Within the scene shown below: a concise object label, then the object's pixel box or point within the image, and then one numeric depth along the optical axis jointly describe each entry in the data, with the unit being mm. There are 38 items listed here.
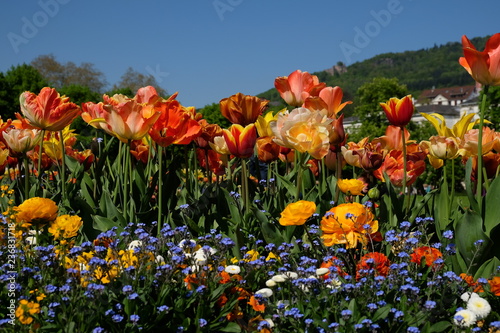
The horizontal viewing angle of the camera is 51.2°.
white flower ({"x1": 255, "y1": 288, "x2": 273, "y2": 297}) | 1938
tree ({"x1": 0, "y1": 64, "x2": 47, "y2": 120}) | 20044
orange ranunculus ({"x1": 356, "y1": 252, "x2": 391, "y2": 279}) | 2104
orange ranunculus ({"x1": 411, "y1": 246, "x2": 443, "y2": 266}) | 2232
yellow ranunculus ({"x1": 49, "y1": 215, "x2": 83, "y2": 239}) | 2419
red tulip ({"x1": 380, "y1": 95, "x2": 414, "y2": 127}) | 2955
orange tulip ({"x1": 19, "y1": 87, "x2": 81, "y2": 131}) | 2994
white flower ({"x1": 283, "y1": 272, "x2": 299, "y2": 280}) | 1991
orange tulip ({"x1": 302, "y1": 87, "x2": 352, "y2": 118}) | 3025
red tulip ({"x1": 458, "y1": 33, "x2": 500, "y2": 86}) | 2496
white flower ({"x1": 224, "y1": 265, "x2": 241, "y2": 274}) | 2043
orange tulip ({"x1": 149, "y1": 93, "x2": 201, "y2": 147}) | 2723
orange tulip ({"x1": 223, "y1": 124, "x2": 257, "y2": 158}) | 2865
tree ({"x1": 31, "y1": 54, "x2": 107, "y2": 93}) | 42812
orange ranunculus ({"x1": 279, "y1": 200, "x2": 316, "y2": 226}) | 2293
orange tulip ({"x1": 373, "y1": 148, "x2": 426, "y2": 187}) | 3217
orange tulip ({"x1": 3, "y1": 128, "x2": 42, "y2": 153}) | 3115
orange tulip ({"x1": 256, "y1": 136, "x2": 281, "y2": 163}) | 3422
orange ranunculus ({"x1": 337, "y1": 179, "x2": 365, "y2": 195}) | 2723
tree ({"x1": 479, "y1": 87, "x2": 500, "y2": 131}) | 16266
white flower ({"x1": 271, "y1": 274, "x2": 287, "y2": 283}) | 1971
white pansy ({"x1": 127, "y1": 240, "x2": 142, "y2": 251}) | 2322
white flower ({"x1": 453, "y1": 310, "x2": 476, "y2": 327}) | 1725
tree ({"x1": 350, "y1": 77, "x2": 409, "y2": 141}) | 45562
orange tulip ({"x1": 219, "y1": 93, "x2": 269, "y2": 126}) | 3293
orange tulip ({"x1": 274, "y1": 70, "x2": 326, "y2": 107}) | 3352
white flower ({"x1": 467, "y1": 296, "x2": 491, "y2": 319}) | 1773
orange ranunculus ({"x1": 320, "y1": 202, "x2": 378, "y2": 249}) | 2363
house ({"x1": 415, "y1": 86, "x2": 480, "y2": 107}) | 142500
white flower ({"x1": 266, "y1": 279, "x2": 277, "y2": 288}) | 1992
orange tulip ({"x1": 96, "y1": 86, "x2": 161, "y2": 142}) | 2612
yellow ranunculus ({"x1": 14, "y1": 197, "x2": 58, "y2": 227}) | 2391
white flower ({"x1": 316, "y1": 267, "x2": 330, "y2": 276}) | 1987
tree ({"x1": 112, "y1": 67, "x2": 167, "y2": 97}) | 44212
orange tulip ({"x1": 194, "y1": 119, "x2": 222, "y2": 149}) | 3396
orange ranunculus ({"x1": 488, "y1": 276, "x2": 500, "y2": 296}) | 2033
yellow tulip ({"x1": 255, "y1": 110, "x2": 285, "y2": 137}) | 3357
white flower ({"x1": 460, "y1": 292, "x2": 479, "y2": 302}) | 1860
